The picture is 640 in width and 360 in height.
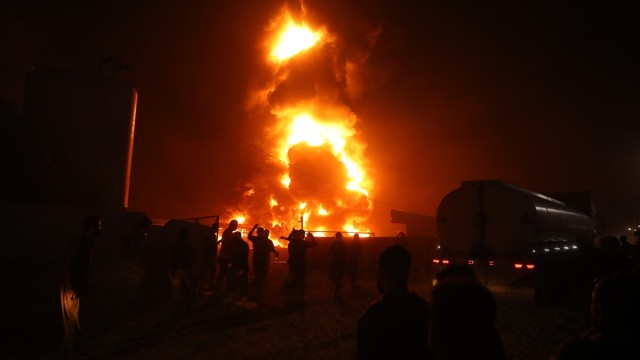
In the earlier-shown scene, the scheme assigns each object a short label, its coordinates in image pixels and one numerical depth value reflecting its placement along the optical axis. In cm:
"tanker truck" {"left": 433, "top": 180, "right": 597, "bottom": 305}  1219
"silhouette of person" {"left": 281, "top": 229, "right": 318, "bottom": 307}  1243
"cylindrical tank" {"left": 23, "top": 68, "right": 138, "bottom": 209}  2112
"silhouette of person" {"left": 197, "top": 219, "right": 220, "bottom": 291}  1319
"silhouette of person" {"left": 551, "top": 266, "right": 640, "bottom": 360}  228
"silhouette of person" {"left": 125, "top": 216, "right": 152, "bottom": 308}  1054
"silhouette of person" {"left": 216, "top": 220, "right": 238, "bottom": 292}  1190
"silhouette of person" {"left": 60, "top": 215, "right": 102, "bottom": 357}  680
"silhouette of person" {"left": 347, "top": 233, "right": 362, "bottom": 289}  1650
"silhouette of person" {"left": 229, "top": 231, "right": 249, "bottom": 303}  1165
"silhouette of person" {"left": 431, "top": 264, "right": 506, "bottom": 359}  212
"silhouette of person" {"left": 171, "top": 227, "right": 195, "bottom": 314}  1051
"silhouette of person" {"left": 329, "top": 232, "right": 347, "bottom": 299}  1394
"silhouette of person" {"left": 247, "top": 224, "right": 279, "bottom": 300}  1255
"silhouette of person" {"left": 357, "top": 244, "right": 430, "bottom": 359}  265
